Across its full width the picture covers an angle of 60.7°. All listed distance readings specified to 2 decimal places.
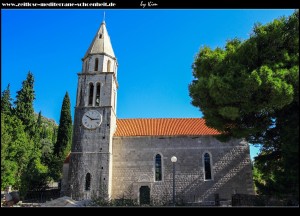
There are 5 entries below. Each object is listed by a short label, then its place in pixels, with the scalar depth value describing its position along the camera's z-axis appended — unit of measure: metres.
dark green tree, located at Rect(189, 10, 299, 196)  13.58
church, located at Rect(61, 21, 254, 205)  22.58
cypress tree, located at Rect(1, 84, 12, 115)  28.18
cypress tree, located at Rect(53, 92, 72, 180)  31.02
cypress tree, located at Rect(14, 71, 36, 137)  29.66
